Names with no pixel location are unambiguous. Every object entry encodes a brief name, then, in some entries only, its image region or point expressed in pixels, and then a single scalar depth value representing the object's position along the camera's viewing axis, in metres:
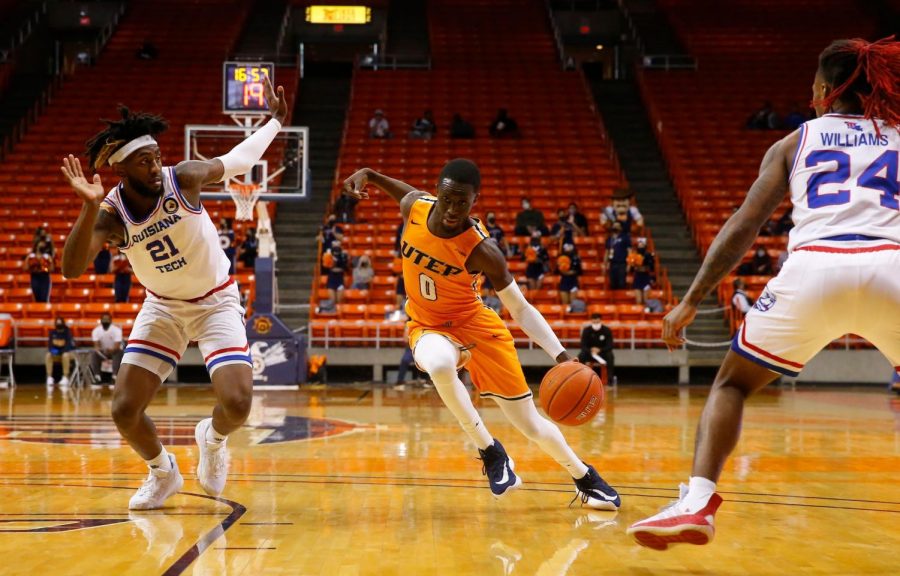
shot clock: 16.41
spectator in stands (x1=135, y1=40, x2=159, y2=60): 30.55
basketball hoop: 16.56
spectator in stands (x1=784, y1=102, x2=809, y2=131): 25.05
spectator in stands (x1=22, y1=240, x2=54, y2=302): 19.55
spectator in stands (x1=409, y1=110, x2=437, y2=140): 25.84
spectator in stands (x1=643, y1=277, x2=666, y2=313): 19.61
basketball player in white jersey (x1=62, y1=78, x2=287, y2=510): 5.45
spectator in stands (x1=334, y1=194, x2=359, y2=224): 22.09
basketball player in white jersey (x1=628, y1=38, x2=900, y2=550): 3.73
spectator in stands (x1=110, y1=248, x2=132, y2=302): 19.73
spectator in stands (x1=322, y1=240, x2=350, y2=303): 20.03
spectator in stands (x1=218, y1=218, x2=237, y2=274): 20.05
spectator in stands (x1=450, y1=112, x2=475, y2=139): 26.09
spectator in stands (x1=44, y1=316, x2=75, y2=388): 17.72
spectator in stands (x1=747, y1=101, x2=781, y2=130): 26.25
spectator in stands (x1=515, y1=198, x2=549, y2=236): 21.55
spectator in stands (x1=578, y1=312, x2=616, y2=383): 17.55
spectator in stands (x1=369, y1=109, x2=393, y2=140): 25.88
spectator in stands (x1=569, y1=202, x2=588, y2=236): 21.91
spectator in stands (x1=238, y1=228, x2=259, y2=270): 20.84
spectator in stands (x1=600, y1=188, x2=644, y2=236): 21.31
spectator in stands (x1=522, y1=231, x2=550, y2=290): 20.06
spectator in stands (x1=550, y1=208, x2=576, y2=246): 20.30
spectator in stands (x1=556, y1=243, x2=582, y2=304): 19.67
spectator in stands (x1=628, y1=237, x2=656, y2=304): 20.02
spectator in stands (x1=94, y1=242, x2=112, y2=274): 20.92
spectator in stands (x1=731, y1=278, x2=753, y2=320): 18.64
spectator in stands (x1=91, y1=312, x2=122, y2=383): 17.89
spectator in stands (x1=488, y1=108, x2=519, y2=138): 26.20
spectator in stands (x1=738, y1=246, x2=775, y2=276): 20.50
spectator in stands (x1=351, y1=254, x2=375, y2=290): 20.31
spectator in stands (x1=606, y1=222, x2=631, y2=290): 20.36
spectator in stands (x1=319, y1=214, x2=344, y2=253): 20.58
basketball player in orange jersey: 5.81
